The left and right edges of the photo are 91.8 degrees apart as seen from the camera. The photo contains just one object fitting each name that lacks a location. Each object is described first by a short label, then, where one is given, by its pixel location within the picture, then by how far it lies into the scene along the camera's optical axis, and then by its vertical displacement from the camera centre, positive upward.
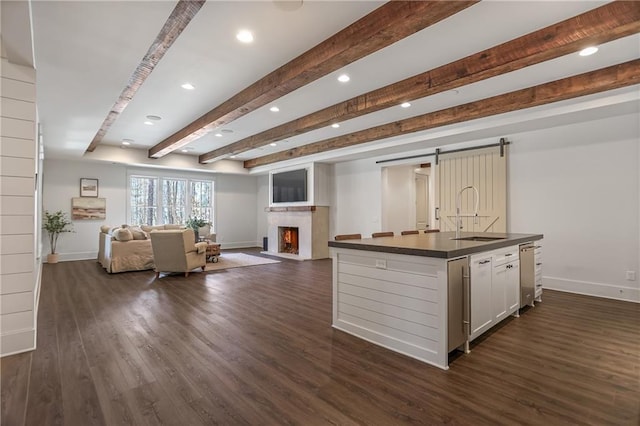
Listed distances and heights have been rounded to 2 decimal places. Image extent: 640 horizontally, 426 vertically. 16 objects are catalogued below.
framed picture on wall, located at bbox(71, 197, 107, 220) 8.28 +0.20
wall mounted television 8.70 +0.87
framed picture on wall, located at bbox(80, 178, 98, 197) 8.41 +0.78
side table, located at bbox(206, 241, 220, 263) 7.51 -0.85
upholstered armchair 5.77 -0.67
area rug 7.14 -1.16
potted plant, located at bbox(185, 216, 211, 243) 8.23 -0.23
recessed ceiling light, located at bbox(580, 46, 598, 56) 3.00 +1.62
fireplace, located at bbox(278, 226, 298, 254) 9.55 -0.73
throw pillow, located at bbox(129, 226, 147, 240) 6.69 -0.41
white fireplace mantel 8.45 -0.34
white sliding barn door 5.58 +0.55
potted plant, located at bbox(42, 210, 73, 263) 7.68 -0.28
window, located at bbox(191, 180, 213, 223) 10.34 +0.54
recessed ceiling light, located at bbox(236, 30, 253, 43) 2.78 +1.65
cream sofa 6.31 -0.74
